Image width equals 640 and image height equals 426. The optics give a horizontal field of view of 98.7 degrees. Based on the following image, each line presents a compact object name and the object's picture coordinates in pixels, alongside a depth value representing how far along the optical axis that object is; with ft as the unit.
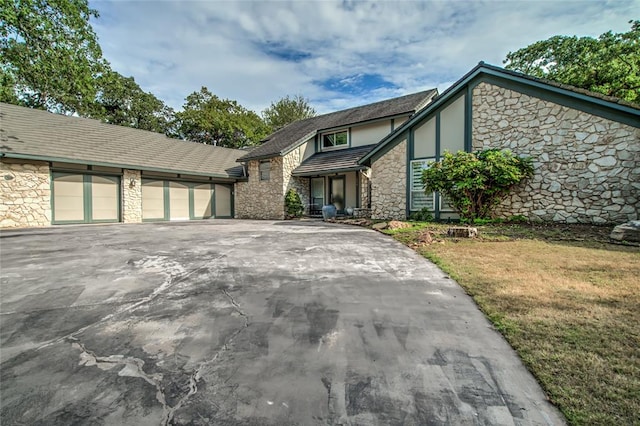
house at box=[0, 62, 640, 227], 27.76
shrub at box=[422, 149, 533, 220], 29.35
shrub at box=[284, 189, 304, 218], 53.78
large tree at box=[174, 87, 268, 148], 102.86
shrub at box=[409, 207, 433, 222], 36.60
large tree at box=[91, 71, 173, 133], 96.06
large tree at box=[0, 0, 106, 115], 27.07
